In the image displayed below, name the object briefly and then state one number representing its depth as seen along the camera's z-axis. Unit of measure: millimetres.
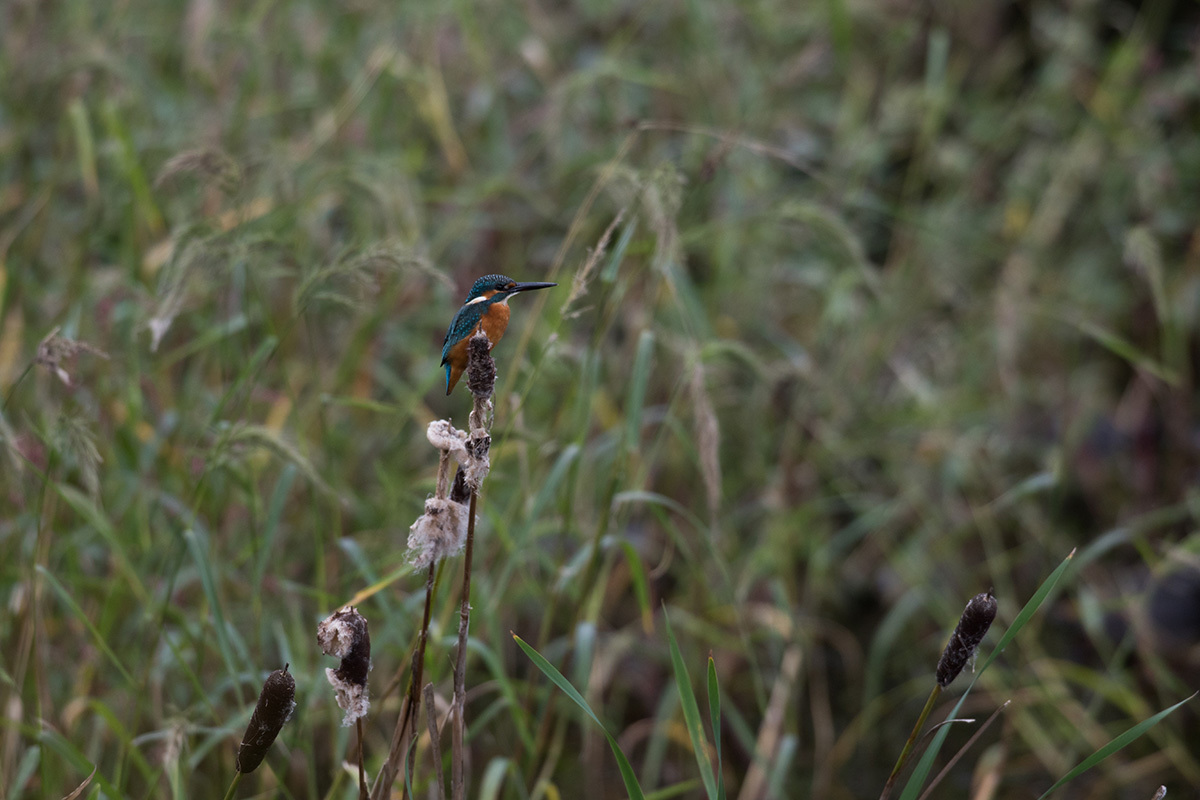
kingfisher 13905
